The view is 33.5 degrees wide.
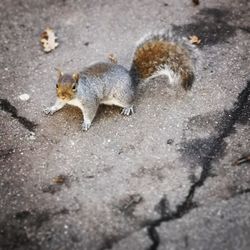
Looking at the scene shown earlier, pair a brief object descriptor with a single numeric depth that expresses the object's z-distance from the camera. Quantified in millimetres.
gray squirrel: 3207
